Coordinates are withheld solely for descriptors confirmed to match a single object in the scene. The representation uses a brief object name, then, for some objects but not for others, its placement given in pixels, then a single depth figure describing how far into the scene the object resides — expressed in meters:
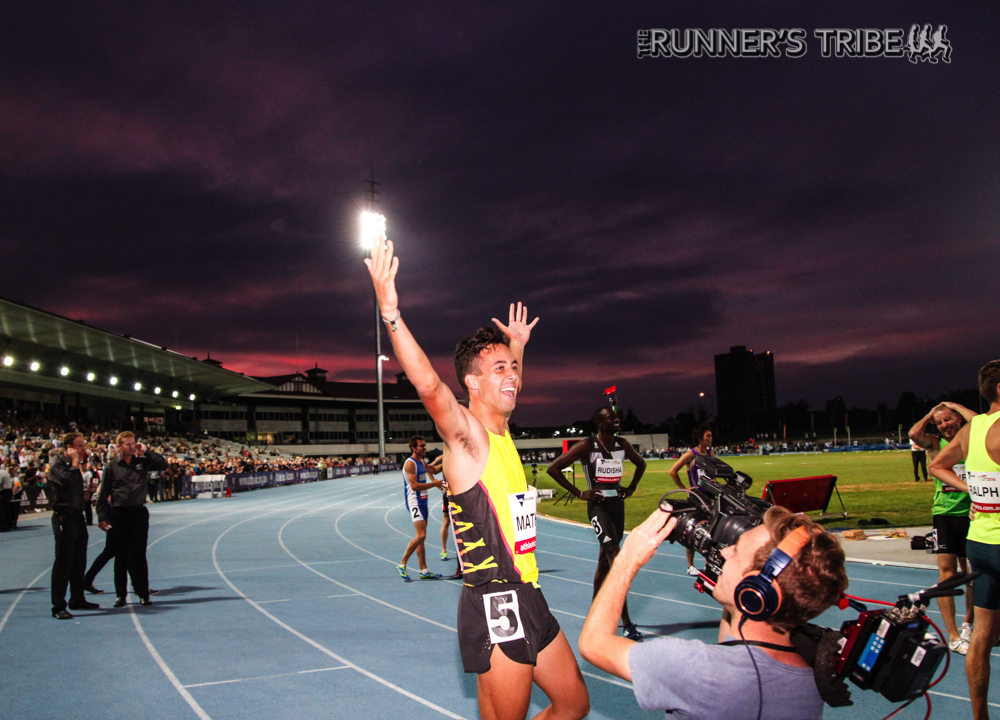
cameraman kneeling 1.86
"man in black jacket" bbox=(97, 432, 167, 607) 8.16
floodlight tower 43.06
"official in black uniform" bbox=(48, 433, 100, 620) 7.73
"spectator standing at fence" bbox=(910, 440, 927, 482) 23.49
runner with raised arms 2.75
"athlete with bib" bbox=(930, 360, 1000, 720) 3.55
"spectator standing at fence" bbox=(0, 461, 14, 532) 17.27
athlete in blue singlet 9.80
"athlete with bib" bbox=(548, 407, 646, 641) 6.46
